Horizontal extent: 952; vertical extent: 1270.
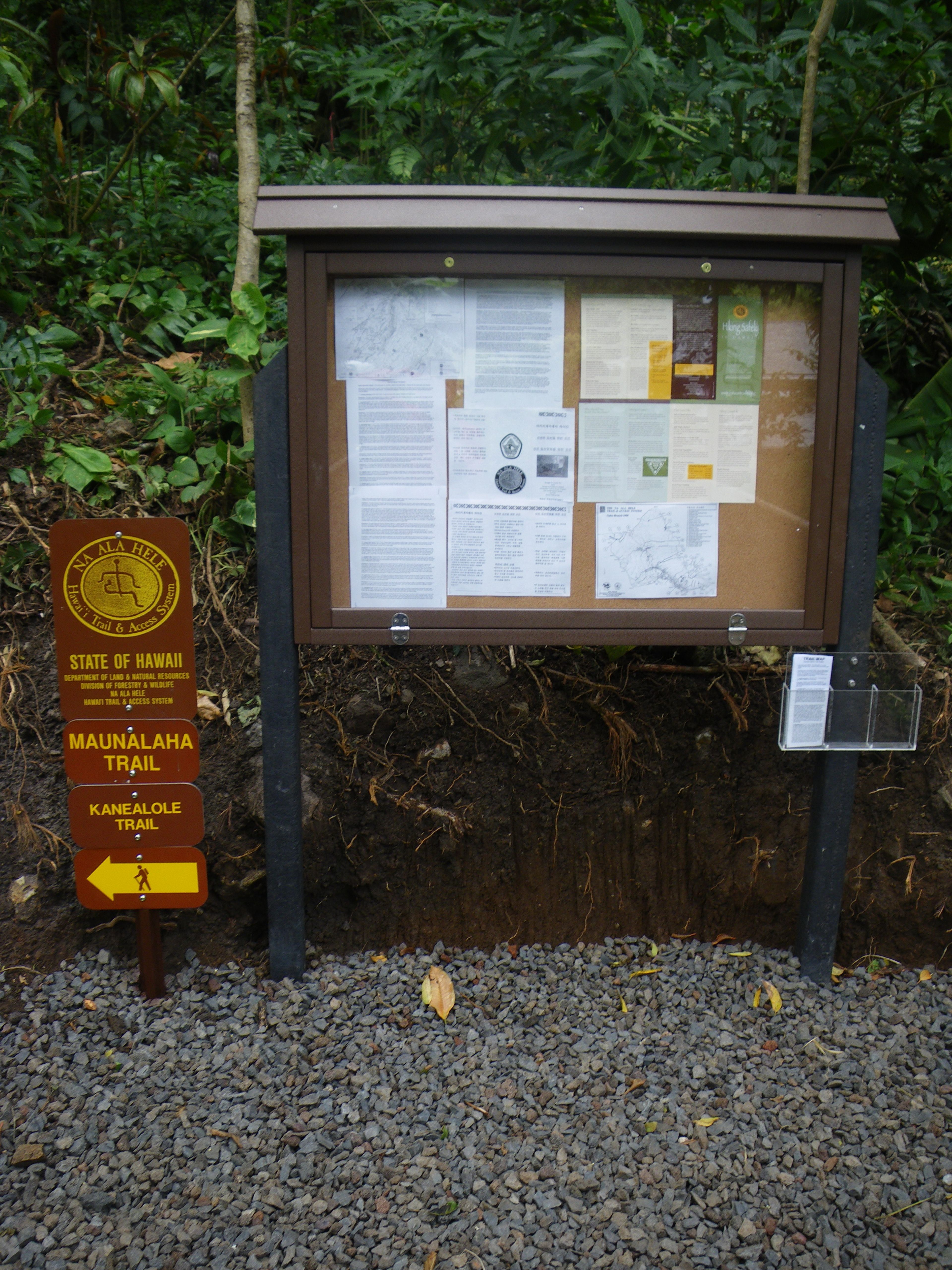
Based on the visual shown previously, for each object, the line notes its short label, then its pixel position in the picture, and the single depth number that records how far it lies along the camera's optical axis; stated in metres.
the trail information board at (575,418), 2.05
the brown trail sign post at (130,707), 2.24
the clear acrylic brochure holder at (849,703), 2.33
